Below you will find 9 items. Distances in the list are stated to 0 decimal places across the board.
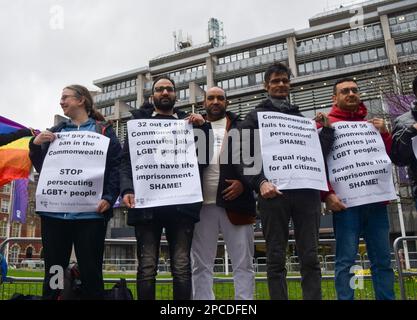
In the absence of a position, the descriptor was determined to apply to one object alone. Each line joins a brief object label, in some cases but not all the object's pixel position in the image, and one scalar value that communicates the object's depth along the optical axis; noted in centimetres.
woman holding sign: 319
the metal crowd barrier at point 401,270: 478
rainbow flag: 534
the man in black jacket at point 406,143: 350
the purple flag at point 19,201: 1600
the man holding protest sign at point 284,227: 297
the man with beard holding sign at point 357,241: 316
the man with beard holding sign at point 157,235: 304
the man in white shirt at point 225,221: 339
